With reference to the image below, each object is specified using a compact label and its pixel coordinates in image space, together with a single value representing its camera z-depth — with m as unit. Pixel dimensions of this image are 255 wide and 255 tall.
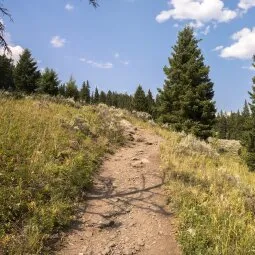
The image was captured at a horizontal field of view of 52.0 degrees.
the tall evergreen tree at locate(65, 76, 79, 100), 42.06
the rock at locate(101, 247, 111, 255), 4.40
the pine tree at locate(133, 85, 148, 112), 50.70
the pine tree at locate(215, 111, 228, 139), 88.78
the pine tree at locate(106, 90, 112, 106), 103.89
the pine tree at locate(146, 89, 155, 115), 70.28
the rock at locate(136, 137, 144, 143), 11.10
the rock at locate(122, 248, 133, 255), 4.45
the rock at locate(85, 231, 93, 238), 4.77
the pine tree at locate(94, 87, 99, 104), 106.12
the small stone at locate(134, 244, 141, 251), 4.57
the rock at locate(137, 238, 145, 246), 4.69
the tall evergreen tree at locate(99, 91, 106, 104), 104.99
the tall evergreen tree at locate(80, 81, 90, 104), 86.08
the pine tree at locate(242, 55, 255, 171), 21.25
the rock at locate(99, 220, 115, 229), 5.04
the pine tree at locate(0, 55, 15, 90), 45.29
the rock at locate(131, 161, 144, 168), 7.94
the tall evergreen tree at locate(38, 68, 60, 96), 35.26
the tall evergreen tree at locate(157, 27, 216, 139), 20.97
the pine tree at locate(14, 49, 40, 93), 39.27
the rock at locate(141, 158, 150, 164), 8.18
